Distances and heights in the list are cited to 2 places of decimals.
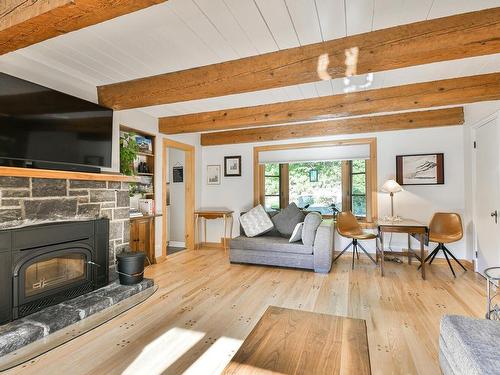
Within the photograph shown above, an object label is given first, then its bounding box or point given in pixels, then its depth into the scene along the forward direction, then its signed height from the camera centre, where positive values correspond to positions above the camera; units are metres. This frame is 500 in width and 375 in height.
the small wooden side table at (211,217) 5.20 -0.58
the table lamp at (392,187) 4.09 +0.01
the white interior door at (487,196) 3.16 -0.10
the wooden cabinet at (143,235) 3.80 -0.70
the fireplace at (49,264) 2.18 -0.73
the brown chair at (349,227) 4.20 -0.66
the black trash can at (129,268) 2.96 -0.90
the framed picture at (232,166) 5.47 +0.47
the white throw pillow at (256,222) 4.48 -0.58
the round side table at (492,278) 1.84 -0.63
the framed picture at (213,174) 5.61 +0.30
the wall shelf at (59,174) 2.13 +0.14
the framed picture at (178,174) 5.53 +0.31
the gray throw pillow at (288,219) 4.46 -0.53
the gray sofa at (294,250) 3.76 -0.93
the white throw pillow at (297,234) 4.03 -0.70
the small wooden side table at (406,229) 3.47 -0.55
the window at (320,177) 4.68 +0.22
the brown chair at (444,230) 3.69 -0.63
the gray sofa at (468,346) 1.18 -0.78
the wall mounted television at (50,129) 2.16 +0.57
